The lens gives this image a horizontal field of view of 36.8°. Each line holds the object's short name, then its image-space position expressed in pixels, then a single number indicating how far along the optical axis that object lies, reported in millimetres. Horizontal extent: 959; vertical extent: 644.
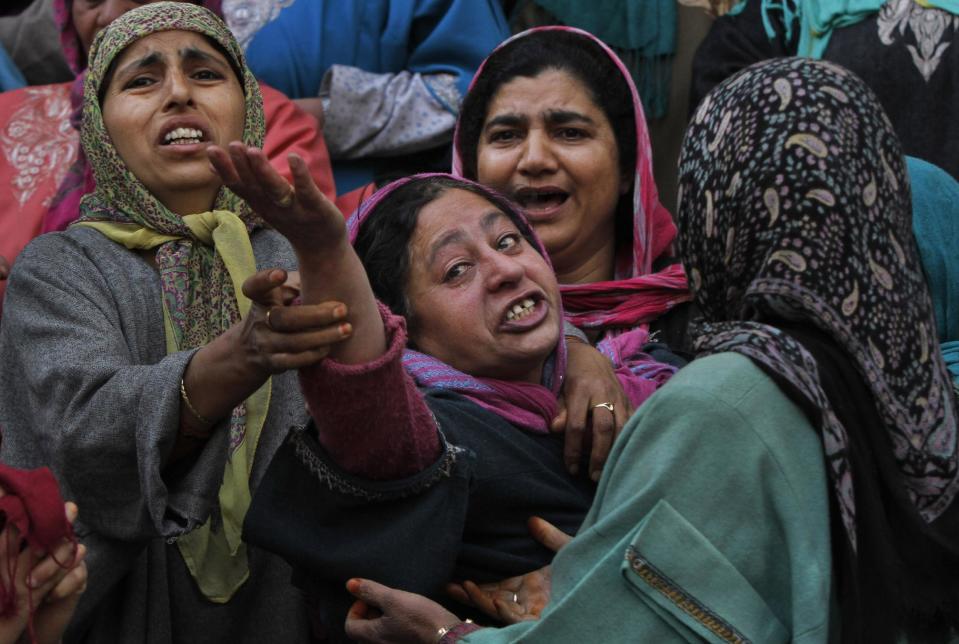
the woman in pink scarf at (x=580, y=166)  3705
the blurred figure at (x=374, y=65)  4305
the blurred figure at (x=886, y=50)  4246
